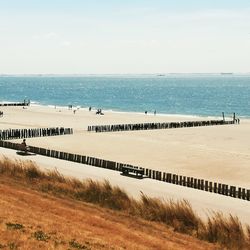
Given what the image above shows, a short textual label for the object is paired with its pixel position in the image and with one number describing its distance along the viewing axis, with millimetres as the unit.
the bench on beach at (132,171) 30781
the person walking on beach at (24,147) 39281
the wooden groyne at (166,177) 26078
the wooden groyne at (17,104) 132375
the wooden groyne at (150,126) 66244
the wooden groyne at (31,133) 54875
